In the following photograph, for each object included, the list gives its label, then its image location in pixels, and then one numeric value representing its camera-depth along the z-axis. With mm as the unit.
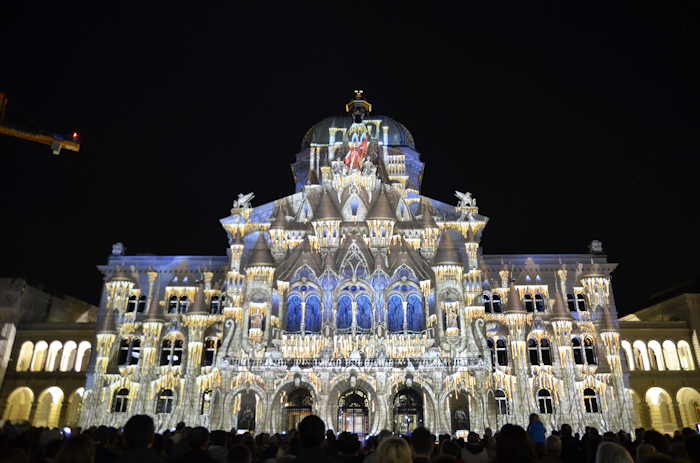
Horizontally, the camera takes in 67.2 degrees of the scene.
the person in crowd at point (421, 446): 7059
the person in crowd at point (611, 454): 6904
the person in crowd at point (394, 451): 6098
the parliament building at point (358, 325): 39000
